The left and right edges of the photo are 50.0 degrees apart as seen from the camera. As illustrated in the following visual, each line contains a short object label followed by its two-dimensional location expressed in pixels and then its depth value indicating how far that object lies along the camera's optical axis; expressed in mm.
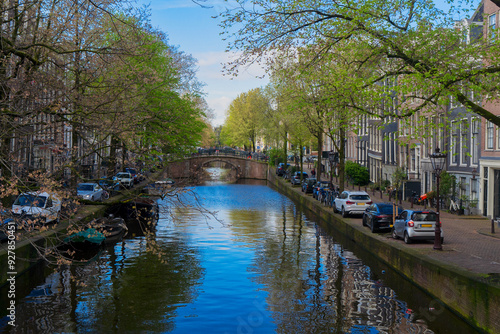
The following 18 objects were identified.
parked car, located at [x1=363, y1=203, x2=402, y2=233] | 25531
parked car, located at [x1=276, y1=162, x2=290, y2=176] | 71575
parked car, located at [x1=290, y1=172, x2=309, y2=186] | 59469
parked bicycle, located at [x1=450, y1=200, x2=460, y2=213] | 32912
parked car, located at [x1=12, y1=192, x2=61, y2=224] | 25969
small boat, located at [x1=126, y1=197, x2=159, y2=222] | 35606
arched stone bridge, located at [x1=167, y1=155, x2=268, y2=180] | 84125
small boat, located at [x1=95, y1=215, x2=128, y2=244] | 28259
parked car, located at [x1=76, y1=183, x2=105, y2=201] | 36688
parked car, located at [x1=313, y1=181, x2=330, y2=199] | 44719
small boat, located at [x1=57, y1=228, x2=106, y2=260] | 24814
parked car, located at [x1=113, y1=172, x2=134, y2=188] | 49900
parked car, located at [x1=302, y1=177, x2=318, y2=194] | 50406
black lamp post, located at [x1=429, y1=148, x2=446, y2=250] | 19905
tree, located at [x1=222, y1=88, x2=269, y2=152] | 99312
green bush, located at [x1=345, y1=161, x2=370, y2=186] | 55694
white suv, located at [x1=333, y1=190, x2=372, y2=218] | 32469
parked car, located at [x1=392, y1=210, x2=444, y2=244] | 21875
